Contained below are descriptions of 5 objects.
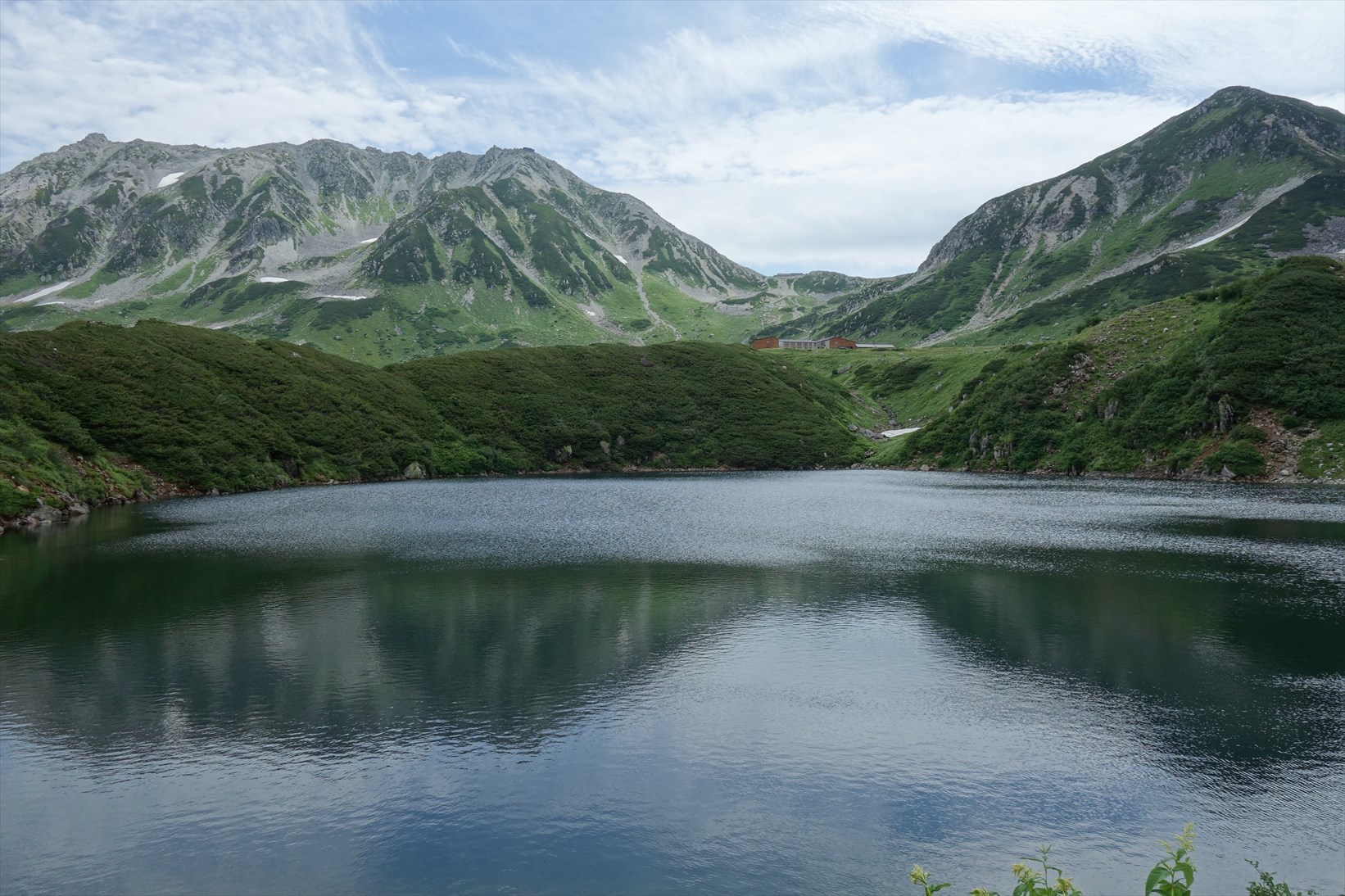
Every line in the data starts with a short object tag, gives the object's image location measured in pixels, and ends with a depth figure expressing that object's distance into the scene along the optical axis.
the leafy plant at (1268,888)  17.80
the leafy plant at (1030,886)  12.54
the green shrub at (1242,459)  111.50
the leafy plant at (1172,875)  12.84
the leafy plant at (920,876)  12.64
